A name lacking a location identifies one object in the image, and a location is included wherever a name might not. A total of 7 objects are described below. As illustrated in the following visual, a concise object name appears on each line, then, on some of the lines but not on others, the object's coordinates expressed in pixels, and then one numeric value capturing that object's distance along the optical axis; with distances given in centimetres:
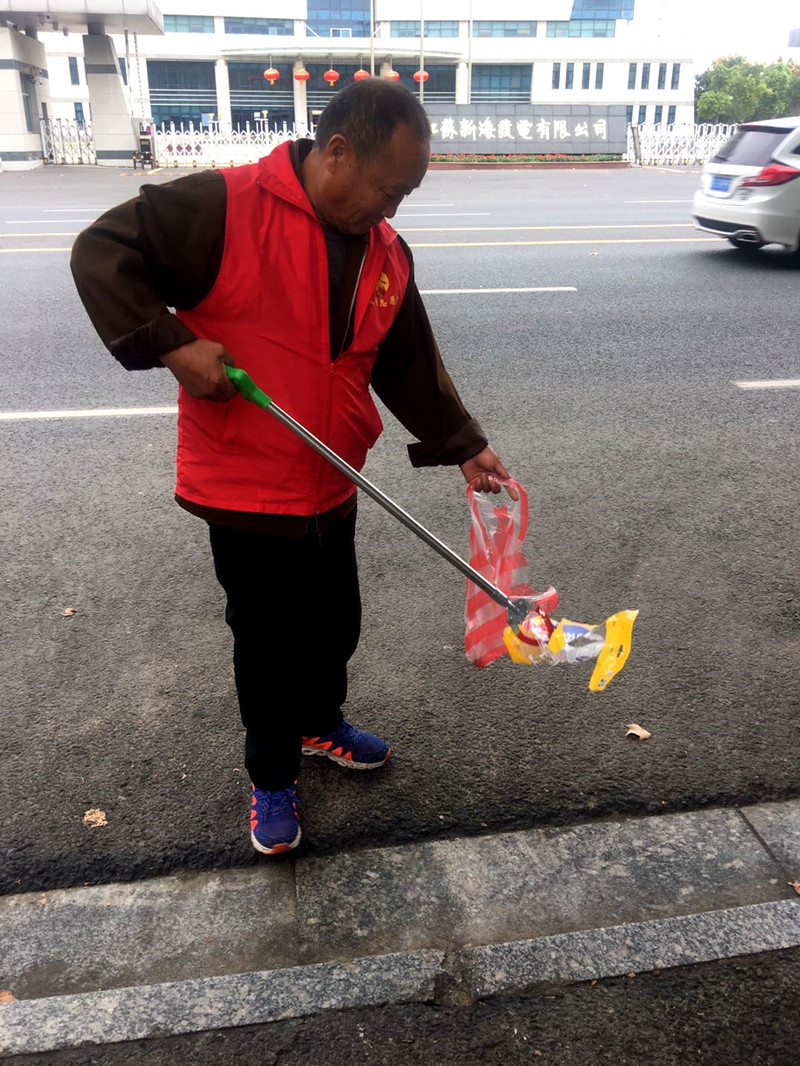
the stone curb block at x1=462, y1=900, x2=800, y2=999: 199
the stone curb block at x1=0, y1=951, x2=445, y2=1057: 185
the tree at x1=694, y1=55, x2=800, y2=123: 7019
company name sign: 3344
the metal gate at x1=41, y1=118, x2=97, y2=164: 3247
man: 188
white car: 1019
